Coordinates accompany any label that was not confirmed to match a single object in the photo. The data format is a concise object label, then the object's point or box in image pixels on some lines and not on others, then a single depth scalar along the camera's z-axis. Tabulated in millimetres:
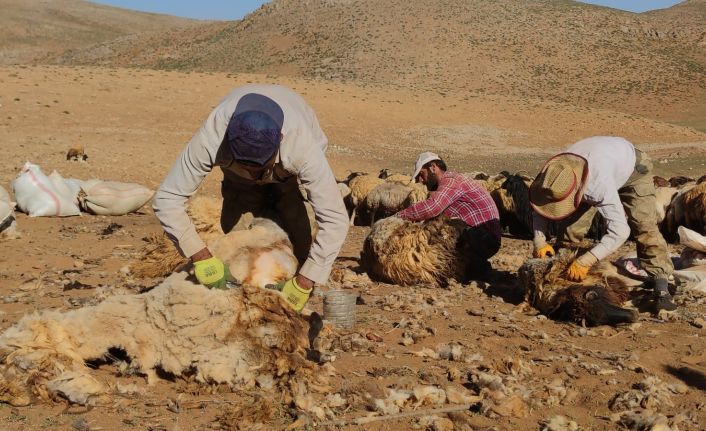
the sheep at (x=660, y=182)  10132
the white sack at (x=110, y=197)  9961
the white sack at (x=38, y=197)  9562
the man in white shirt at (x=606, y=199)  5691
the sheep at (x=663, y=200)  9008
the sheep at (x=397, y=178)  10320
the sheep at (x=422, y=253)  6695
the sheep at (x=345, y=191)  10656
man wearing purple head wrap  3941
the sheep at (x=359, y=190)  10461
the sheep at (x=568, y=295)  5414
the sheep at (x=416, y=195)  9375
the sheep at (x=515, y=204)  9523
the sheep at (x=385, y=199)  9609
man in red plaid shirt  6859
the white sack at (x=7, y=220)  8047
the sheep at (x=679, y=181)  10250
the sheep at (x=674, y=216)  8672
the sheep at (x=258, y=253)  4555
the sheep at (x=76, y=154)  13664
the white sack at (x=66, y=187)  9836
